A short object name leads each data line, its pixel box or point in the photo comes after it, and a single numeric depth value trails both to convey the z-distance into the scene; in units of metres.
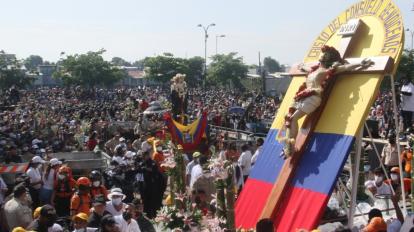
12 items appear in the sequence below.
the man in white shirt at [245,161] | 12.27
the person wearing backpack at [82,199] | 8.27
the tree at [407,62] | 37.44
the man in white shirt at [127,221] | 7.09
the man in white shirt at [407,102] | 13.52
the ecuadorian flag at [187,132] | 17.73
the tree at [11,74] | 43.28
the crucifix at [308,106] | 7.88
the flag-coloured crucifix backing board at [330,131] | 7.25
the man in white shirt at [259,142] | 13.70
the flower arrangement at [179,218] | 6.62
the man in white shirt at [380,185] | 10.03
